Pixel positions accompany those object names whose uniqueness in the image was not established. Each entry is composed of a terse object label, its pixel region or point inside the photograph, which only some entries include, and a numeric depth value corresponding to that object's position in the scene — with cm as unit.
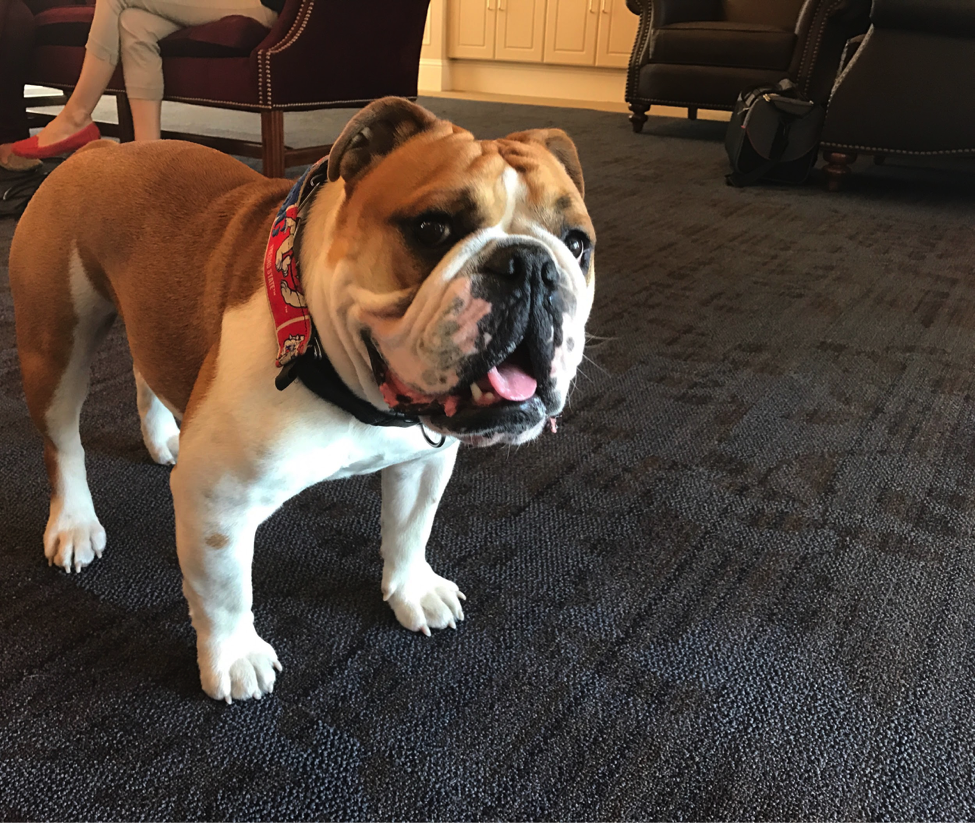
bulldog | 77
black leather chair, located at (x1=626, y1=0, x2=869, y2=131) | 437
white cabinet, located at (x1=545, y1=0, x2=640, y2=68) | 683
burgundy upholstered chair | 291
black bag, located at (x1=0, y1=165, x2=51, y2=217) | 286
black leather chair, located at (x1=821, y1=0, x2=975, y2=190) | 340
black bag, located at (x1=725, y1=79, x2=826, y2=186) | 371
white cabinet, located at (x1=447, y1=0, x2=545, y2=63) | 732
